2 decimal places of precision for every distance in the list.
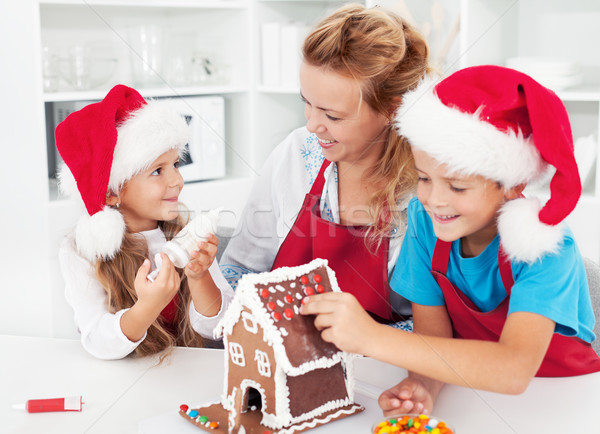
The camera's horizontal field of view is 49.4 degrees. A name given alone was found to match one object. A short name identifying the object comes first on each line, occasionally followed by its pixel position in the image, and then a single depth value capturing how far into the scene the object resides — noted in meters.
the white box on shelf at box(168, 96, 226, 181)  2.52
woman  1.25
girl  1.07
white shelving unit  1.97
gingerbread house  0.80
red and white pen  0.88
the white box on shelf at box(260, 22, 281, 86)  2.61
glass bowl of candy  0.78
